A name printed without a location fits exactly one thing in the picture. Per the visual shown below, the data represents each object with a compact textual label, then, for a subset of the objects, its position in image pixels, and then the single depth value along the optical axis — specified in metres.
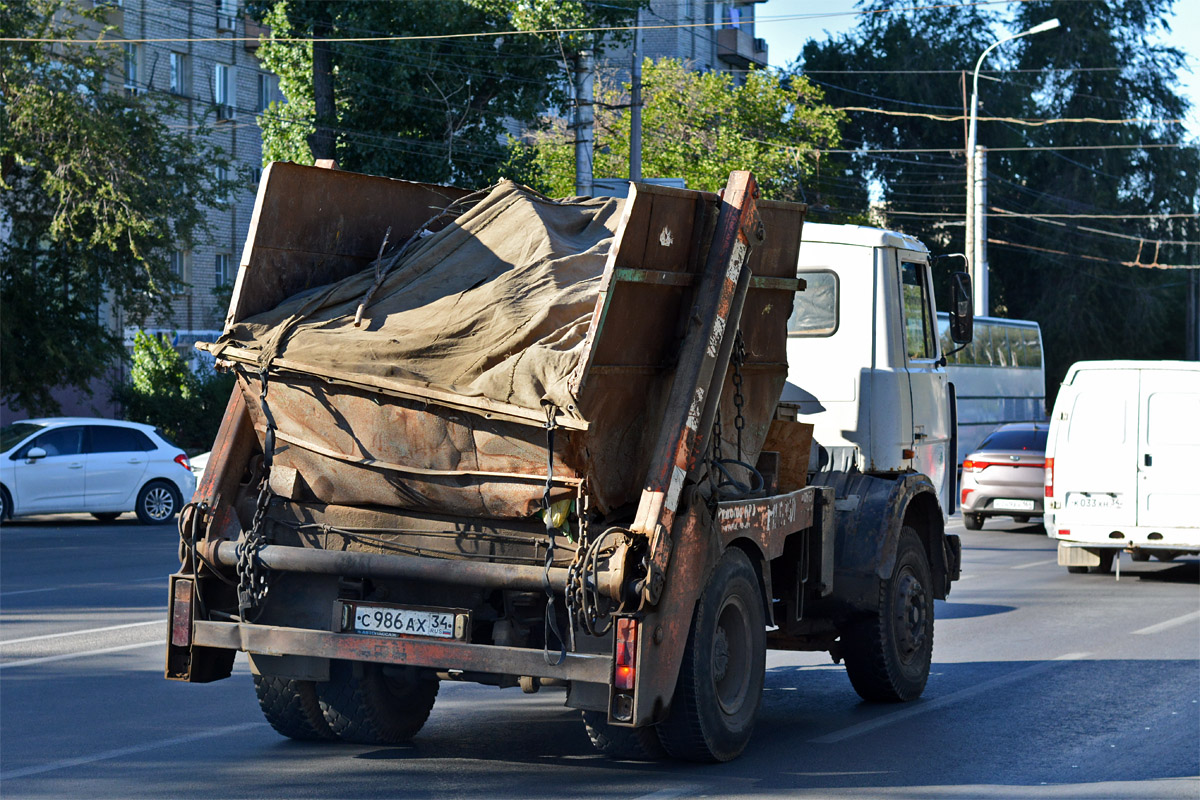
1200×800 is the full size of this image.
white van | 15.44
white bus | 33.16
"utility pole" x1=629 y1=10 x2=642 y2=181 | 31.38
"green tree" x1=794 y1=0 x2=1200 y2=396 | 56.78
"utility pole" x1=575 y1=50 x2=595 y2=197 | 29.47
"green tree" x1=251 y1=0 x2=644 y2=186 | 30.28
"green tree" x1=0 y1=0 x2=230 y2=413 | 25.09
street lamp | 38.04
